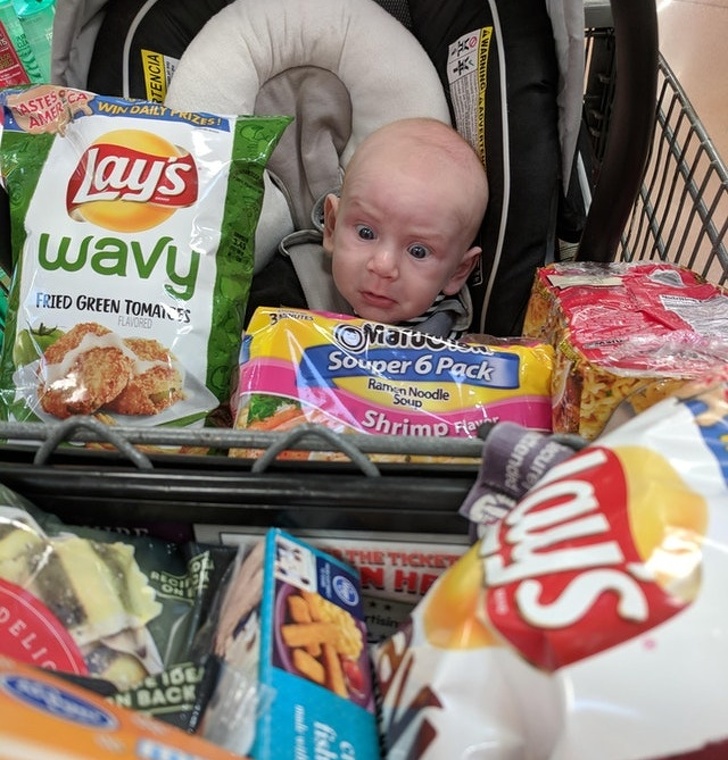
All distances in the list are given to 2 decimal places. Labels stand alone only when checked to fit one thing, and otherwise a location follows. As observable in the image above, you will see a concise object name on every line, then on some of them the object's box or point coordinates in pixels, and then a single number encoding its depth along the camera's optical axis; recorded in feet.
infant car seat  3.44
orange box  1.12
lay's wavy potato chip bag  2.94
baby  3.42
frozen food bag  1.71
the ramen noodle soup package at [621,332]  2.50
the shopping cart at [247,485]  1.91
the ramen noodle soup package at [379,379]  2.78
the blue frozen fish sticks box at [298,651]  1.57
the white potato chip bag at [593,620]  1.32
